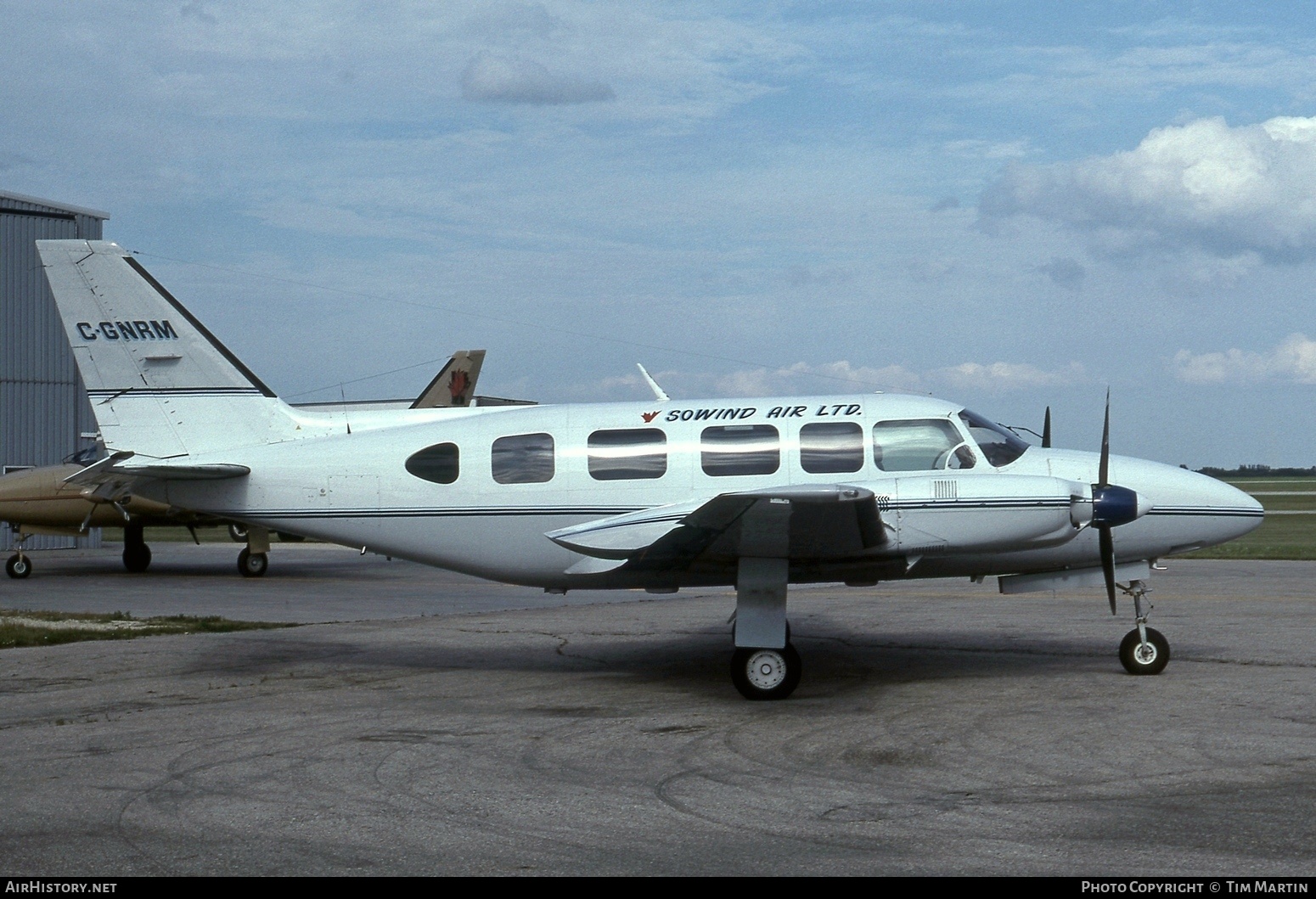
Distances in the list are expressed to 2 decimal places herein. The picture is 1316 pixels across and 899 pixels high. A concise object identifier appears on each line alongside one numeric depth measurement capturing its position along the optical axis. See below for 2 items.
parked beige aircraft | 25.38
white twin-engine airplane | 10.57
